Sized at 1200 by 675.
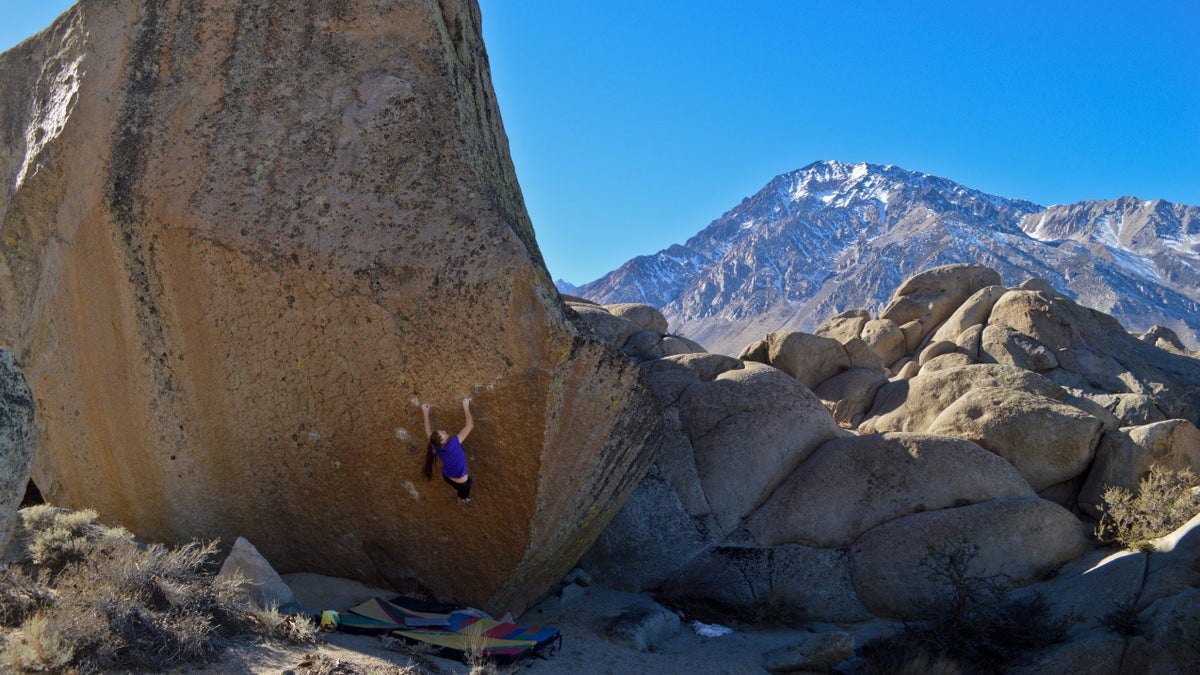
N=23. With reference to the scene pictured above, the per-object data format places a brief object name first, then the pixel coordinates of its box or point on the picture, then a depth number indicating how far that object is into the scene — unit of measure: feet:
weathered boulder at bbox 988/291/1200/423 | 54.13
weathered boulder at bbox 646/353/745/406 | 42.86
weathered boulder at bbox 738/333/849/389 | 60.90
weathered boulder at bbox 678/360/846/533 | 38.04
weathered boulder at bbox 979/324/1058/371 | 58.59
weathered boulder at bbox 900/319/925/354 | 75.00
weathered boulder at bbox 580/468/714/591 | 35.22
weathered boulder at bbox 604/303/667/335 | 62.54
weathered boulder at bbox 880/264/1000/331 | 75.46
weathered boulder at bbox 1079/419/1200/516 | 37.65
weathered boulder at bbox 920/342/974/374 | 62.59
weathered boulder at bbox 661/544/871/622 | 33.14
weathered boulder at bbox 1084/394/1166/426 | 44.05
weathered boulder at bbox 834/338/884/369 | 61.26
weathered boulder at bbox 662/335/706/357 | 53.01
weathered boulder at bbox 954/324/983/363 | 63.46
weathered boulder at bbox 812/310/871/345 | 76.64
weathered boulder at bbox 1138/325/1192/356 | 76.71
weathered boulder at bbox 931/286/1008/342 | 67.21
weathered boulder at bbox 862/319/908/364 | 73.41
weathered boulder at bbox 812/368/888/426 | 56.29
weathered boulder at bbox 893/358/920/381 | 66.90
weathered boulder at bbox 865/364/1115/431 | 44.57
